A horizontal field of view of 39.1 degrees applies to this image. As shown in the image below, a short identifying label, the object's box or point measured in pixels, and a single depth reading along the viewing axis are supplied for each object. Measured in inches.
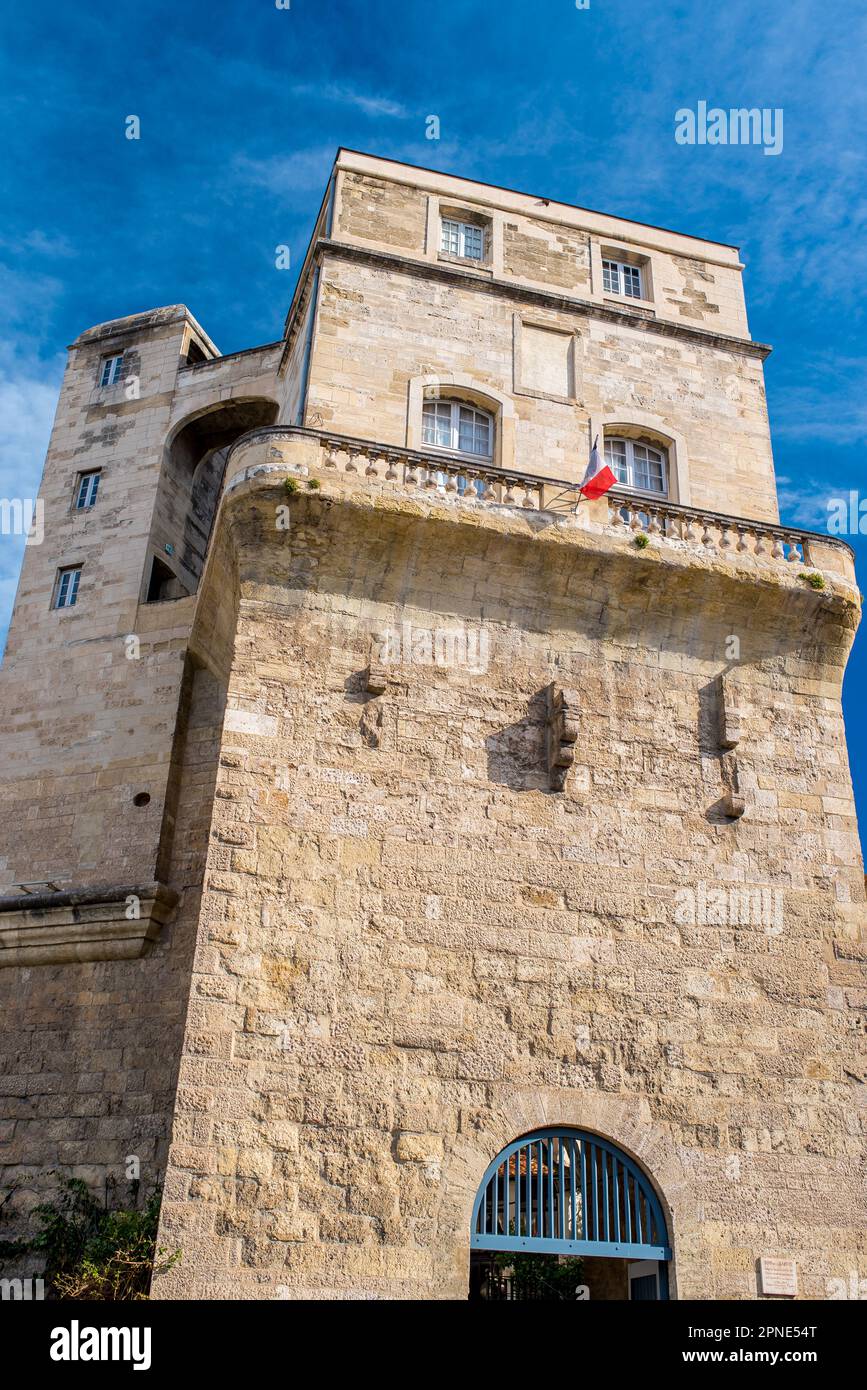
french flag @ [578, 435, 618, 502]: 483.5
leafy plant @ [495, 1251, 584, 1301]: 604.7
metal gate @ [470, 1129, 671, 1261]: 388.8
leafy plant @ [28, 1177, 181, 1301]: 371.9
